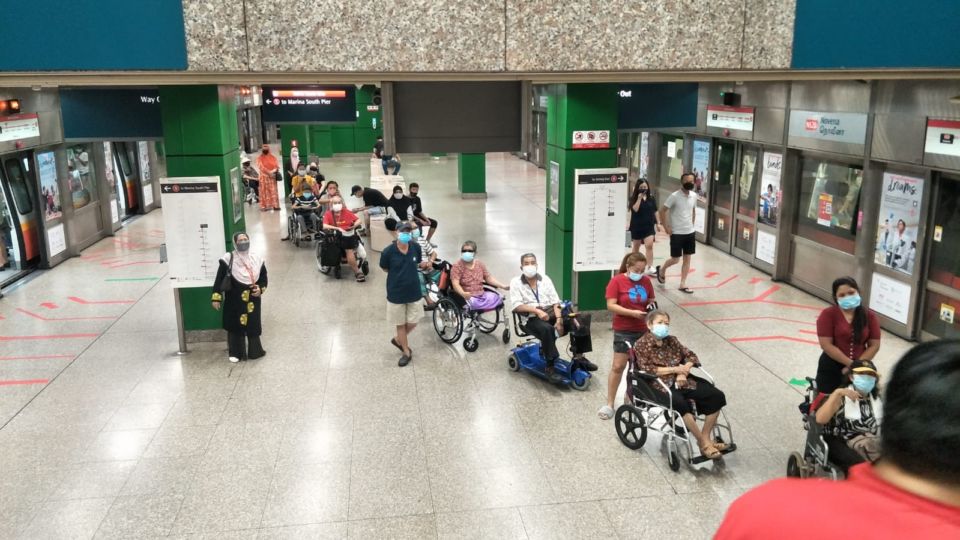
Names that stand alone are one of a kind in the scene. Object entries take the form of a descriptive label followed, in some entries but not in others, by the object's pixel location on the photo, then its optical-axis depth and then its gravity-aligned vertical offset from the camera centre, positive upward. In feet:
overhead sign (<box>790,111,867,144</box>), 31.96 -0.72
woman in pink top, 29.81 -6.29
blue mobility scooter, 25.62 -8.31
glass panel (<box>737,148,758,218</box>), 42.43 -3.96
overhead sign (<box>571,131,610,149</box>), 31.30 -1.07
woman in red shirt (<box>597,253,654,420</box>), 23.24 -5.70
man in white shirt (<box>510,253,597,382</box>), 25.53 -6.68
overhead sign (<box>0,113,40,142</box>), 38.88 -0.47
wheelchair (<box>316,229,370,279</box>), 41.01 -7.26
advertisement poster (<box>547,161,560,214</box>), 32.99 -3.21
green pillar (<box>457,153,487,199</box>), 69.72 -5.66
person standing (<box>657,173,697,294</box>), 37.37 -5.12
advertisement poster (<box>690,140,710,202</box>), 47.37 -3.45
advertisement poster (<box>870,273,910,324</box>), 30.01 -7.33
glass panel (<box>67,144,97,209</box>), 48.42 -3.68
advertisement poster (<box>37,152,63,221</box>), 43.75 -3.89
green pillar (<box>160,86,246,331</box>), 28.71 -0.81
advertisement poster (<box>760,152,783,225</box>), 39.68 -3.94
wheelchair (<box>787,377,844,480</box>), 17.49 -7.85
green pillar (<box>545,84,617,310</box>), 30.96 -1.68
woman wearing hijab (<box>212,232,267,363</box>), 27.86 -6.29
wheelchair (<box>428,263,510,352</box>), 29.89 -7.92
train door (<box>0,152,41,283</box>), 41.01 -5.25
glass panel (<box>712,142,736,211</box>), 45.06 -3.84
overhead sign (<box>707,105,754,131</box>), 41.51 -0.37
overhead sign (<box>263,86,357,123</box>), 40.42 +0.54
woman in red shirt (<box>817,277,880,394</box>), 19.51 -5.57
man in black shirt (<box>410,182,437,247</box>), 43.21 -5.60
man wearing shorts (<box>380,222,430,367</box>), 27.94 -5.99
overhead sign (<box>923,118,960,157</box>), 26.48 -1.00
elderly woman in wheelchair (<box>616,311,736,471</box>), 19.62 -7.13
